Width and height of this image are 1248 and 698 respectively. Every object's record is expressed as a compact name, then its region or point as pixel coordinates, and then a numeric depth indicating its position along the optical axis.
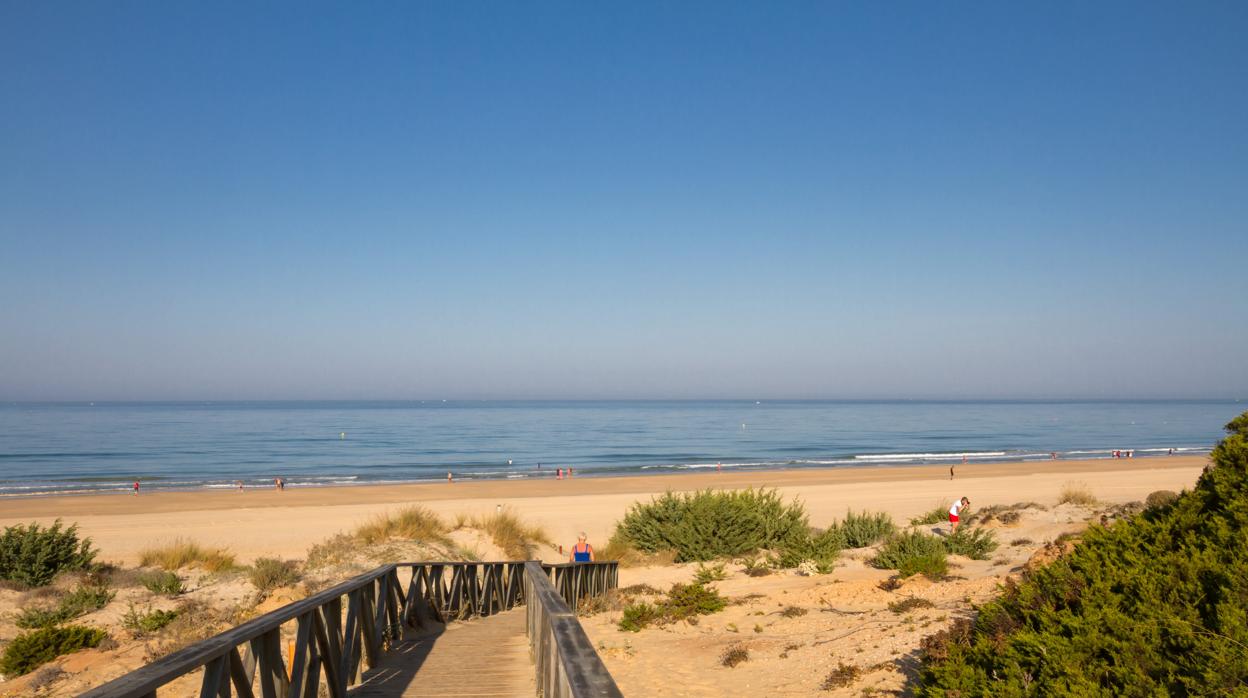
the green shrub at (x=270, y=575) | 13.64
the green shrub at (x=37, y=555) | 14.28
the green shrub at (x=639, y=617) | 11.23
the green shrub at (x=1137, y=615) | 3.70
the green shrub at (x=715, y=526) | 18.59
